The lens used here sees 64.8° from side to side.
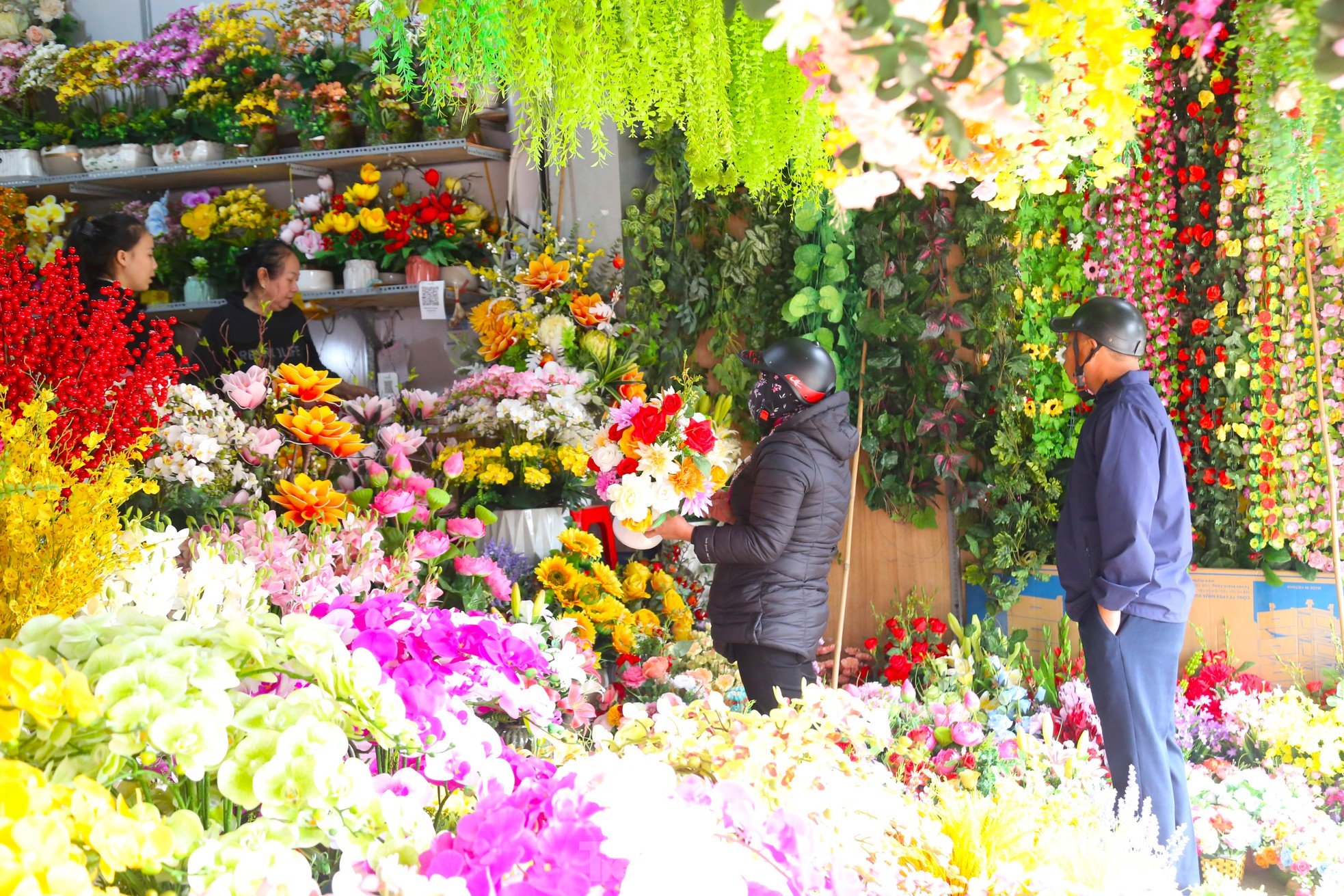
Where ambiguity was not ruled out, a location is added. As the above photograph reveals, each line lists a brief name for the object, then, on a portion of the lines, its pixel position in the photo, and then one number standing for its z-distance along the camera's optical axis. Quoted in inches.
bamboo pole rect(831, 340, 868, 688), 155.6
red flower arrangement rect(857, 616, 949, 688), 154.5
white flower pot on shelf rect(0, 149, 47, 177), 181.8
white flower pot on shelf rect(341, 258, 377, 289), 172.1
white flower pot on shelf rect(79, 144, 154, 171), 179.2
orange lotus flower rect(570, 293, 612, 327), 159.0
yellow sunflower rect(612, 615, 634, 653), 130.2
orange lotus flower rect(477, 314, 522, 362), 159.2
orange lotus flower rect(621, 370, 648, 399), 141.1
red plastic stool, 138.6
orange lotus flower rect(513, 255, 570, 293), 161.8
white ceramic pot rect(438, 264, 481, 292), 172.4
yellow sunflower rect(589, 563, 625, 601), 126.9
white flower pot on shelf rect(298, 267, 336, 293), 173.3
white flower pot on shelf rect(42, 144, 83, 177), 182.4
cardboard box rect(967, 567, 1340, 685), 149.4
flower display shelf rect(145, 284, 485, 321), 171.3
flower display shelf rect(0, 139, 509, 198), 173.5
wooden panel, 175.5
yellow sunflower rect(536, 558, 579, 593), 125.6
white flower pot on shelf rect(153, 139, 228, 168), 177.5
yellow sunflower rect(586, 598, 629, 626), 126.6
